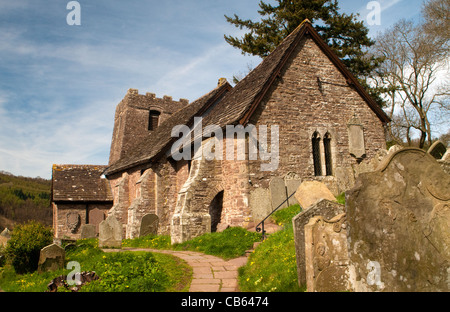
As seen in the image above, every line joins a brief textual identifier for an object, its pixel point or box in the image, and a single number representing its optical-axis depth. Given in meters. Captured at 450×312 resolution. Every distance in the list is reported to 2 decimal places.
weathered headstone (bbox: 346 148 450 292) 4.29
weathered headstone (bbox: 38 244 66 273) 9.56
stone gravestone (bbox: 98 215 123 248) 12.84
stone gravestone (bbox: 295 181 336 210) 8.60
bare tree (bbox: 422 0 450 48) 22.39
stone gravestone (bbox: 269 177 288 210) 12.16
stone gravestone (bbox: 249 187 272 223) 12.21
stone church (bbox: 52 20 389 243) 13.06
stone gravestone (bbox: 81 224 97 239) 16.61
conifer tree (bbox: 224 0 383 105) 24.23
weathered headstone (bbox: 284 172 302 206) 12.38
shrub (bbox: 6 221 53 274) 10.22
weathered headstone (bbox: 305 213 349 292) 5.21
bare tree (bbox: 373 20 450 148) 26.06
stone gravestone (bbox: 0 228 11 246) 18.66
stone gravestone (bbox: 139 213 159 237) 15.35
